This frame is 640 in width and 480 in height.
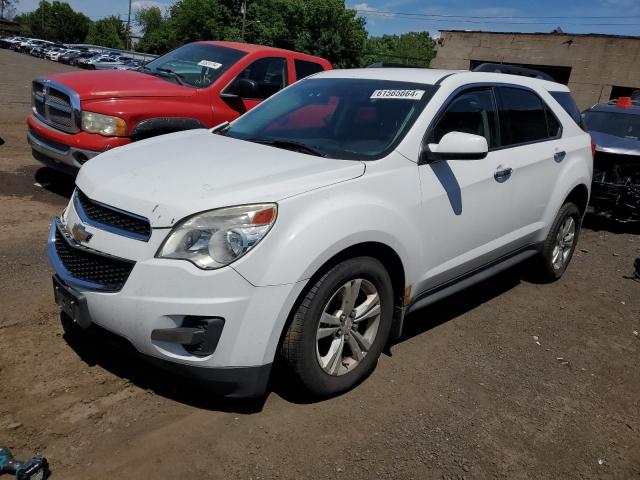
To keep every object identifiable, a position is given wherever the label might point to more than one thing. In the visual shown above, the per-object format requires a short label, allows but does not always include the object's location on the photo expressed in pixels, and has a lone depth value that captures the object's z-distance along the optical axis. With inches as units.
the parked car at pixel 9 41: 2529.5
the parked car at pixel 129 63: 1493.6
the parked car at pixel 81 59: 1737.9
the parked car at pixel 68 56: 1854.1
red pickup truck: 221.1
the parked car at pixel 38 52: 2187.5
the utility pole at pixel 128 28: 3216.0
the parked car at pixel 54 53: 2008.1
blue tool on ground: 89.9
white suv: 102.2
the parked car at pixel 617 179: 304.7
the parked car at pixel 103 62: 1544.0
